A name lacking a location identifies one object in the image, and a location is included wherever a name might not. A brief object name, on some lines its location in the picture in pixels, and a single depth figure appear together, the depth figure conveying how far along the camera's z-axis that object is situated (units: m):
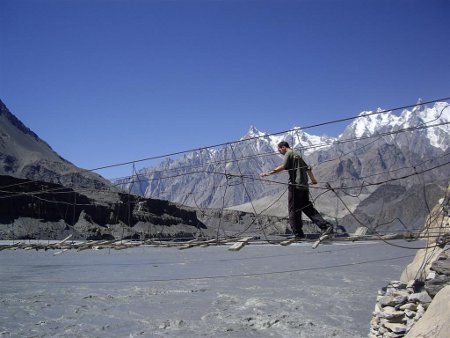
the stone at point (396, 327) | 9.68
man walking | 8.05
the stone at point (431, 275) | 9.26
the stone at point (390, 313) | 10.18
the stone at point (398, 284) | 11.23
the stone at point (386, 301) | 10.73
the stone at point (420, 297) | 9.53
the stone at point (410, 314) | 9.70
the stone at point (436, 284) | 8.95
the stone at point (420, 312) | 9.35
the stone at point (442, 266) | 8.98
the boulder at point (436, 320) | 7.01
